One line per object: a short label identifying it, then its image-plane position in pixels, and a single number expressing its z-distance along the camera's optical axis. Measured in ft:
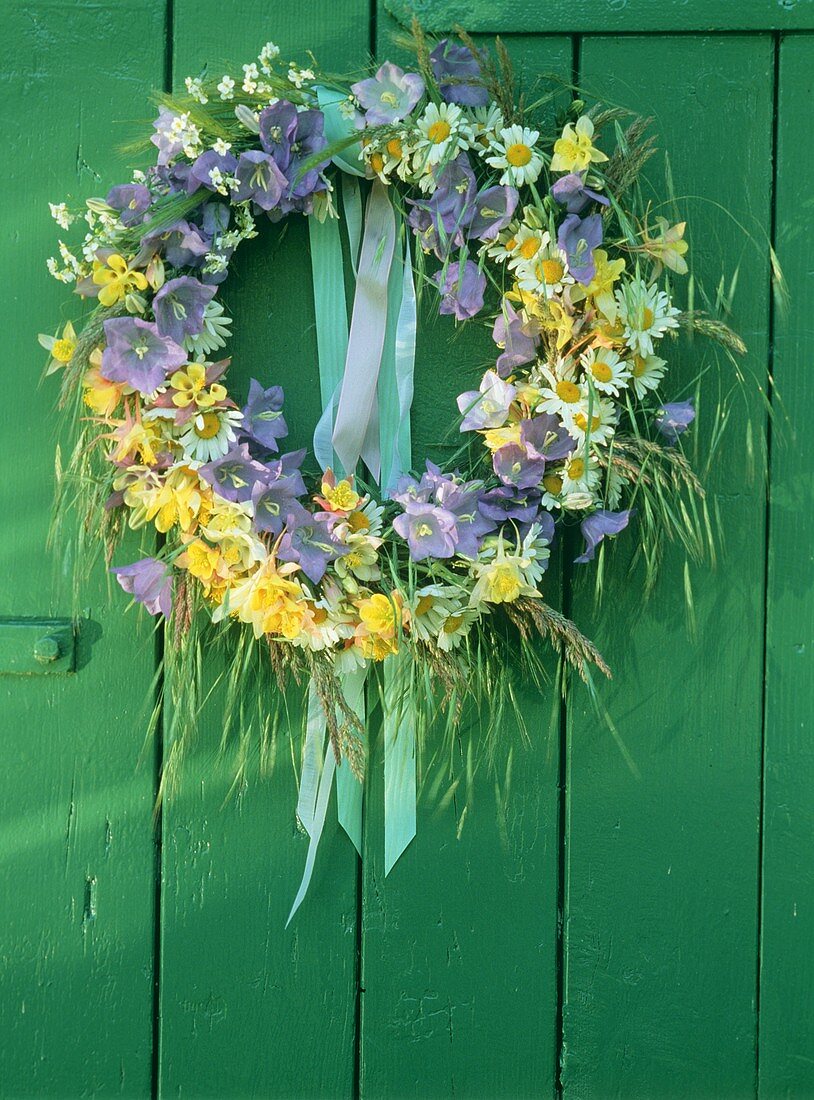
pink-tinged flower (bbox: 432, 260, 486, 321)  4.00
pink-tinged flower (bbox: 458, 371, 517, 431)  3.92
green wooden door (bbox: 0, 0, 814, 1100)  4.24
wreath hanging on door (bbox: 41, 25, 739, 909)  3.81
